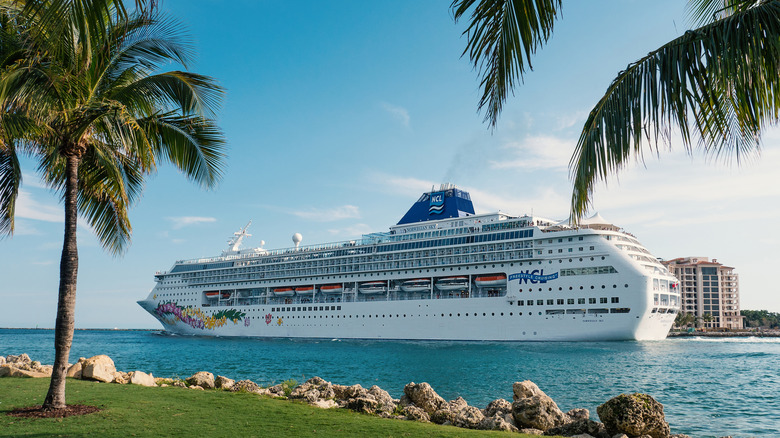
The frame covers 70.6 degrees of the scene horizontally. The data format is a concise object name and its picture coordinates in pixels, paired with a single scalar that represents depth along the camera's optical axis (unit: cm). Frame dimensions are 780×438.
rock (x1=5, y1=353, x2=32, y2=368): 1616
